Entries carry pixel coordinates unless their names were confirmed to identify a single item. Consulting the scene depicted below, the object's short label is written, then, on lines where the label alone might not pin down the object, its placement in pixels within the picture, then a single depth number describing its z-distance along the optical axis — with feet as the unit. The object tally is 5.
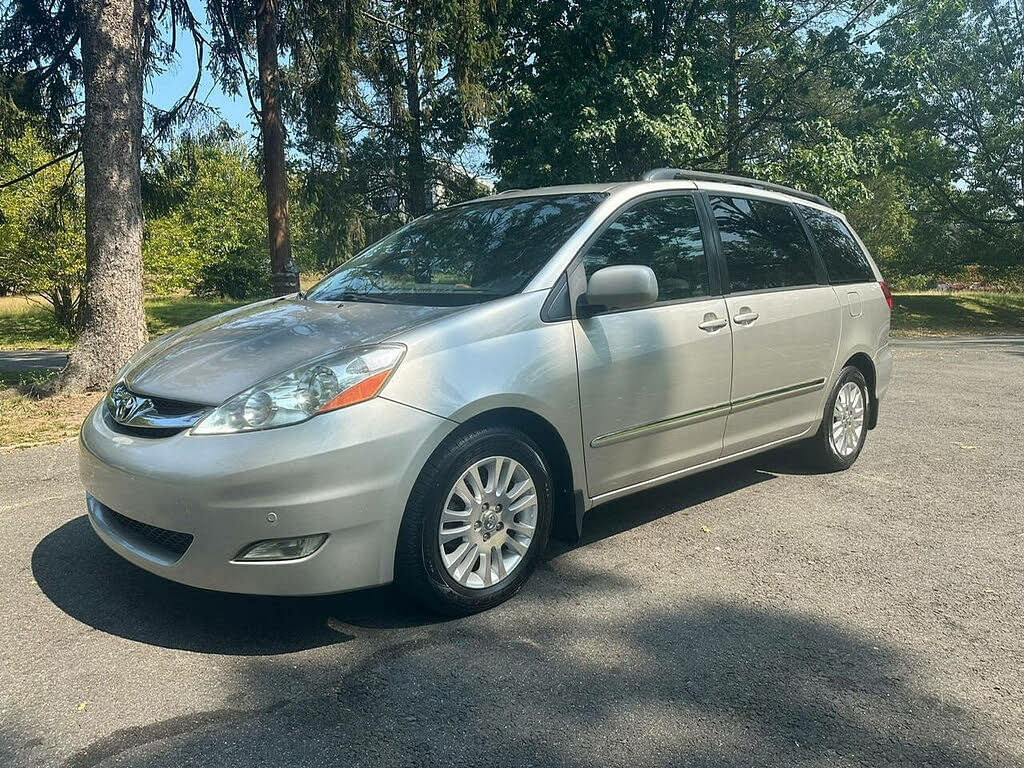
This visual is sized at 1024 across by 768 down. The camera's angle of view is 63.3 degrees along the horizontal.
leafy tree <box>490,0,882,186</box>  47.50
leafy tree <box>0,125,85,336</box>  45.41
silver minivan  9.60
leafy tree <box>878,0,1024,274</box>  79.15
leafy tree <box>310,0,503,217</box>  38.27
